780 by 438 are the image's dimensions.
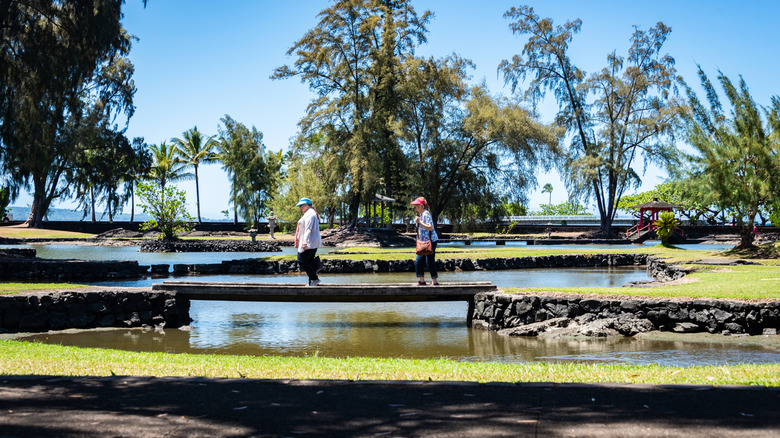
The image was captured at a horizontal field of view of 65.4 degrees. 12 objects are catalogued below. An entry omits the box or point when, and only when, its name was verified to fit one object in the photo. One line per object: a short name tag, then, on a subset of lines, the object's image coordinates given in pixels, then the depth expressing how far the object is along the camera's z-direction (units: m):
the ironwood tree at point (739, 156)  25.16
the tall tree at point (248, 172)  71.69
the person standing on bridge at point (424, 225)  12.59
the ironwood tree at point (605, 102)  52.03
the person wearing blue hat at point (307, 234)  12.15
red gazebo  49.38
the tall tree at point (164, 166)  72.75
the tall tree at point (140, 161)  56.84
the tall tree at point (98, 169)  51.41
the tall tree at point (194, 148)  75.75
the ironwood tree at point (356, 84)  47.44
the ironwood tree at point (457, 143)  48.66
